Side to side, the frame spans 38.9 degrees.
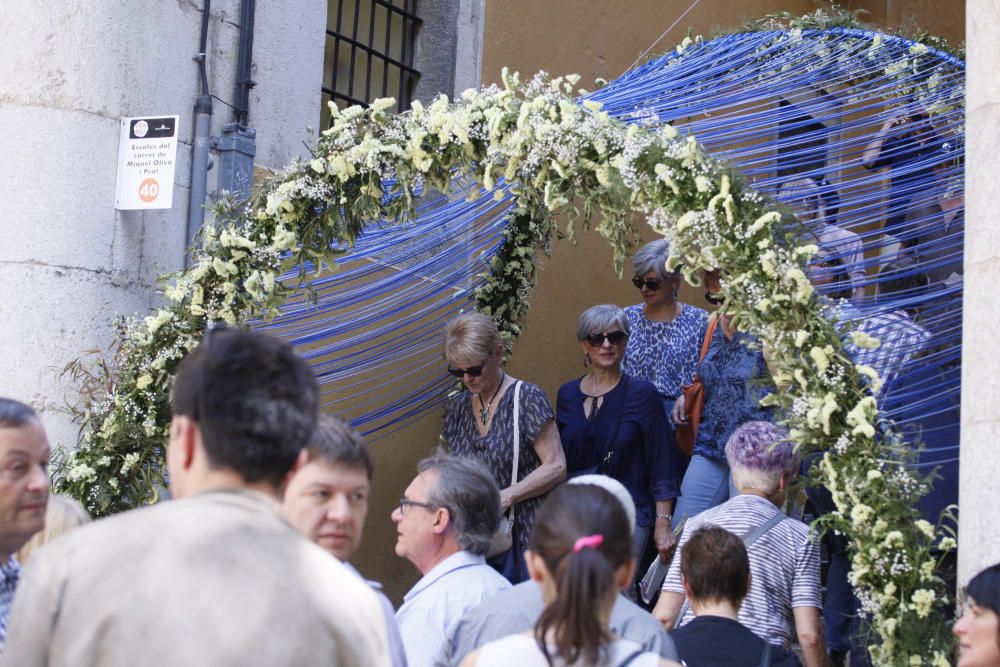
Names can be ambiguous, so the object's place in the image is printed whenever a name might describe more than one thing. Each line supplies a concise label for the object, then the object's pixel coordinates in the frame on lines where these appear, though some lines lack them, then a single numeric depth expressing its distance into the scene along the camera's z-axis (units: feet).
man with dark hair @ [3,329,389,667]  6.73
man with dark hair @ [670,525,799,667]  13.10
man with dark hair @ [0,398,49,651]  10.62
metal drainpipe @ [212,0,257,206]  21.43
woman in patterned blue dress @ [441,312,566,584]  19.85
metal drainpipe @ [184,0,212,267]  20.89
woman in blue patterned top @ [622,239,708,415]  22.27
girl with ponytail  8.90
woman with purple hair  15.25
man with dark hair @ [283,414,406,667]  10.98
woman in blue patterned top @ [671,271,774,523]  20.18
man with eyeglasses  13.41
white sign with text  19.45
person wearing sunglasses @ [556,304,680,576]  20.67
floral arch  14.24
